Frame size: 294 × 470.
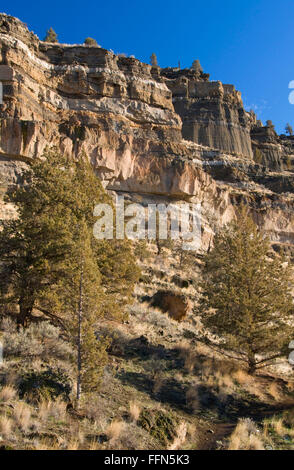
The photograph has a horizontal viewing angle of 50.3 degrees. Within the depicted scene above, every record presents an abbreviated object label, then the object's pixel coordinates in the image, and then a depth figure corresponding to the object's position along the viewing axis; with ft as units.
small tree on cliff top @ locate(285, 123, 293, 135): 343.65
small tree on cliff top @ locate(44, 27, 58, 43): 215.96
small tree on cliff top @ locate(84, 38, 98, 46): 222.36
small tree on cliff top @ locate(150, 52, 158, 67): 299.99
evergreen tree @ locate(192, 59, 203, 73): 307.99
